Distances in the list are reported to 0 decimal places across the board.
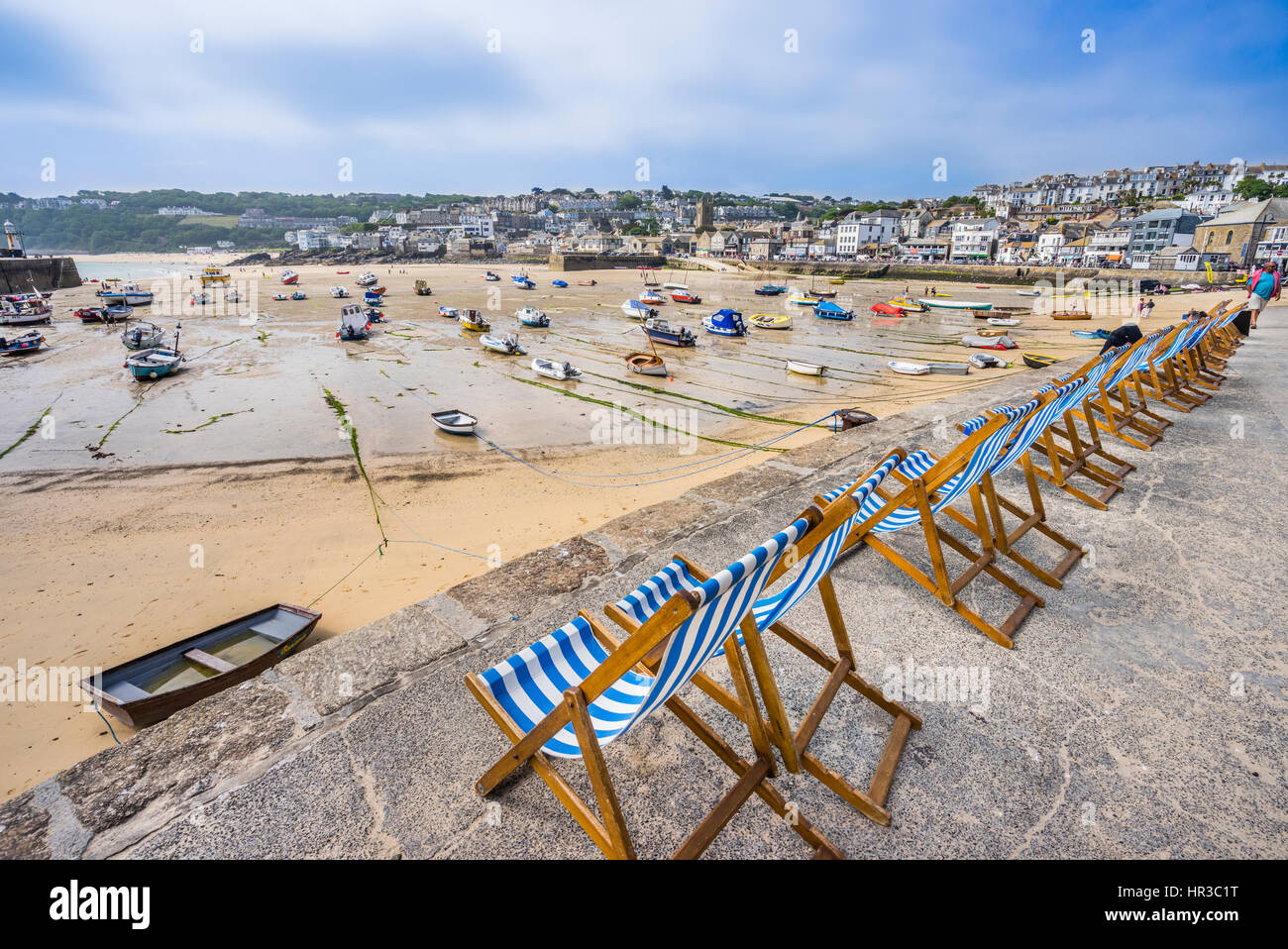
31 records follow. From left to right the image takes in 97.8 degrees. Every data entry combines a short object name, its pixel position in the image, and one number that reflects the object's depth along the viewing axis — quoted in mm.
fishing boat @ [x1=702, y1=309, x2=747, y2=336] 32625
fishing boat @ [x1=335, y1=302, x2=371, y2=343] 29250
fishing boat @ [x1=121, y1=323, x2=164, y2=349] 26672
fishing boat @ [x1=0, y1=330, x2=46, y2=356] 26750
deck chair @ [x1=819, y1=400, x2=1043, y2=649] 3504
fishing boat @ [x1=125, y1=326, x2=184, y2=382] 21562
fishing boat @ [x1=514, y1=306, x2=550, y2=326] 34594
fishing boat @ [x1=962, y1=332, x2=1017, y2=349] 29047
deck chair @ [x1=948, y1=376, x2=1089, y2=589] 4160
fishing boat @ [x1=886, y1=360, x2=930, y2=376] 23875
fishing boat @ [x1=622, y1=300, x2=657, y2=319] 37469
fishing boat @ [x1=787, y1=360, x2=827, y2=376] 22844
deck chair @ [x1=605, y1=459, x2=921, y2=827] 2293
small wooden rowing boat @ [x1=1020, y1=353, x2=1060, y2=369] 21406
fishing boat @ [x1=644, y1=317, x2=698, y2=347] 29422
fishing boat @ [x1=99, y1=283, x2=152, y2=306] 37594
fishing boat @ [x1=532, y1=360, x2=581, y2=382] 21844
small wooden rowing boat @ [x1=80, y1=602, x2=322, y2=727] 5746
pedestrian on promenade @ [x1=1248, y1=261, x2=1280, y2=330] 14523
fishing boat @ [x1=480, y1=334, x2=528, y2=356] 26281
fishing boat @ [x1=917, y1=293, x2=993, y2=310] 40844
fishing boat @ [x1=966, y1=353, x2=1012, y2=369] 25125
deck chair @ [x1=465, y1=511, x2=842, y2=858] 1874
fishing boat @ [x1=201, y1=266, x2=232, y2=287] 56969
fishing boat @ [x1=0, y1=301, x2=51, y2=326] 32906
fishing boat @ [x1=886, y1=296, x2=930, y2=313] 42219
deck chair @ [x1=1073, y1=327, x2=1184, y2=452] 6703
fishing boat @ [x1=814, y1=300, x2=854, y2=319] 39000
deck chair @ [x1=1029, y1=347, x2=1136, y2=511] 5438
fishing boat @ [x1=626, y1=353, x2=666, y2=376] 22766
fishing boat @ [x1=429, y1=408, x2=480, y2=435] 15539
